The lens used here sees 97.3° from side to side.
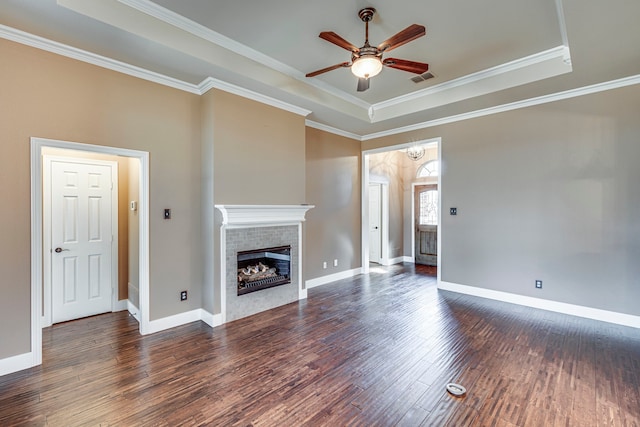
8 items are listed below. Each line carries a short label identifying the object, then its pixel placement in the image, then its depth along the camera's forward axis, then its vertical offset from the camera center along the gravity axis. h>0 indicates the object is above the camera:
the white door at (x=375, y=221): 7.43 -0.23
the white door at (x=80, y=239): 3.61 -0.34
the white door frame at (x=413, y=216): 7.54 -0.09
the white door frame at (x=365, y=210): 6.31 +0.06
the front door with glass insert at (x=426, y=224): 7.17 -0.30
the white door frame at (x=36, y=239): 2.64 -0.24
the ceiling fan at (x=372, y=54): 2.42 +1.50
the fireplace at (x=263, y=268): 3.91 -0.83
